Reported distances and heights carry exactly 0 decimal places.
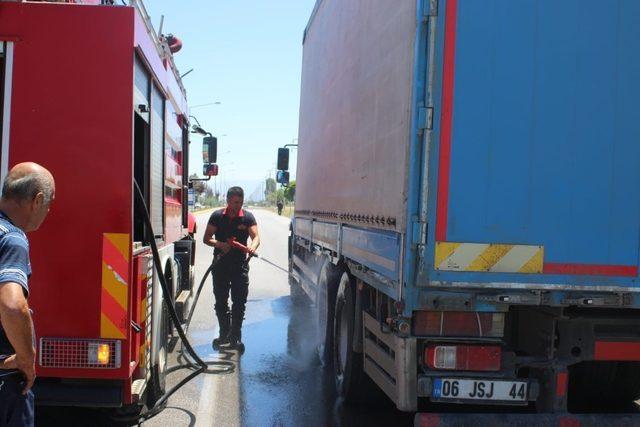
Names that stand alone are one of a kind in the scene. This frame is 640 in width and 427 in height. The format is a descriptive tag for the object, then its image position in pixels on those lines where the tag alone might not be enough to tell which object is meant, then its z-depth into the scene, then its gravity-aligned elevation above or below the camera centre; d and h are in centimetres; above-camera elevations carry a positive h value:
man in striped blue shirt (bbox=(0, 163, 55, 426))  238 -46
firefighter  720 -103
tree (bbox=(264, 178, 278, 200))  15338 -288
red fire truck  366 +1
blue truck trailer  363 -9
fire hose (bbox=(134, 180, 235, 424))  421 -108
